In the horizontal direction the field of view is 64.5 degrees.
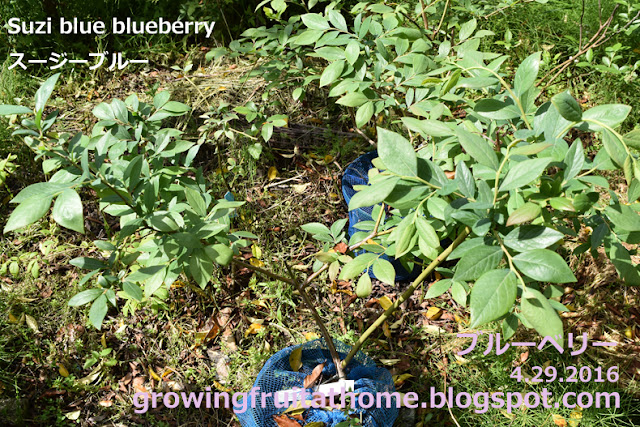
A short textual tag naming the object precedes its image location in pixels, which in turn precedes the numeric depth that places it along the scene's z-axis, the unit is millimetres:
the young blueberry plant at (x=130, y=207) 936
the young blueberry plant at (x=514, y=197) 794
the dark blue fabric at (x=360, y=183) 2311
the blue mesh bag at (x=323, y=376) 1634
